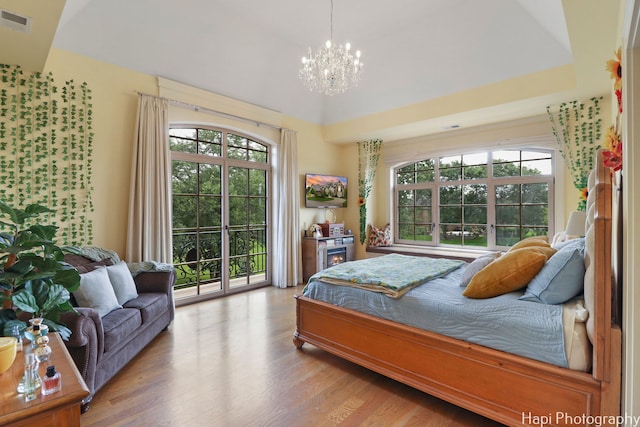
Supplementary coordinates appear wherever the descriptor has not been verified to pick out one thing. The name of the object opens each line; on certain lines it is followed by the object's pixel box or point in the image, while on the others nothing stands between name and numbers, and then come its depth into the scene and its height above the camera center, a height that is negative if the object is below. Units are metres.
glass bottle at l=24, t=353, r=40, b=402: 1.03 -0.57
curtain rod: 3.97 +1.46
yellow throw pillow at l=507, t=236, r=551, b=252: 2.31 -0.25
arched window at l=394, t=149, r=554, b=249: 4.73 +0.22
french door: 4.30 +0.02
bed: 1.45 -0.91
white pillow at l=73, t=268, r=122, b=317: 2.39 -0.63
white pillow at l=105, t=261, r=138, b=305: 2.76 -0.63
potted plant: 1.32 -0.29
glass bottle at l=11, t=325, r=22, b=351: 1.33 -0.51
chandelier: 3.35 +1.64
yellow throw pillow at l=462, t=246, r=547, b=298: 1.92 -0.40
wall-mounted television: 5.70 +0.42
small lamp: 3.10 -0.14
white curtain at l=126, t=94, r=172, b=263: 3.63 +0.32
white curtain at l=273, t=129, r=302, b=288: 5.25 -0.02
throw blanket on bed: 2.37 -0.55
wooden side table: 0.96 -0.62
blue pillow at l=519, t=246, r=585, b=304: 1.75 -0.40
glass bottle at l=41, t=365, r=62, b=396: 1.05 -0.58
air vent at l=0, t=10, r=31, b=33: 2.06 +1.36
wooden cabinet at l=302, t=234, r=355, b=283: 5.50 -0.75
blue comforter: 1.64 -0.67
